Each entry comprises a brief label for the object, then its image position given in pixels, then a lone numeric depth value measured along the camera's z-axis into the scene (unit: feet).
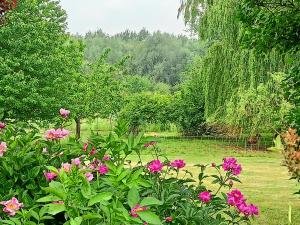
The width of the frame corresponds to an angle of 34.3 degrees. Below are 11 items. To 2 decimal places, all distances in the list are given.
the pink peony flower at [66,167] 7.42
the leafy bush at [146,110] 86.84
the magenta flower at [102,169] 8.74
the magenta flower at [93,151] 9.29
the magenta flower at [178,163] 10.58
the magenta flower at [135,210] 6.28
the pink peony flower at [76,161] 8.15
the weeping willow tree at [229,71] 56.44
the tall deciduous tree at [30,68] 50.72
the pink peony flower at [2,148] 8.80
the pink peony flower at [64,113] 9.86
